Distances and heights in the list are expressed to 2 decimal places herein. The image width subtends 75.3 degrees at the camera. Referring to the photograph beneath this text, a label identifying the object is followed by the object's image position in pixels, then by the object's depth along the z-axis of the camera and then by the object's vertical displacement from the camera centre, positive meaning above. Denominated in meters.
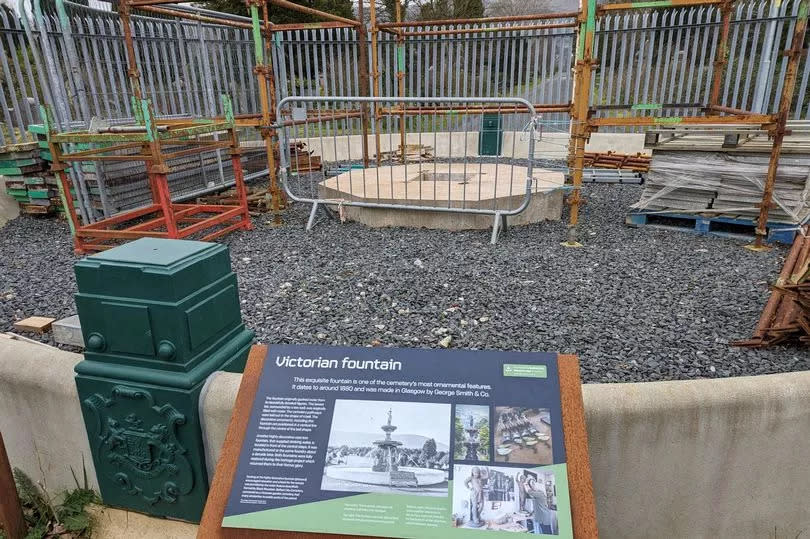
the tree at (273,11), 18.17 +2.86
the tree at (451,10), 22.68 +3.45
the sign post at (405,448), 1.47 -1.01
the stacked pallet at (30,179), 6.41 -0.89
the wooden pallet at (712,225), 5.16 -1.44
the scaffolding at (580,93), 4.70 -0.03
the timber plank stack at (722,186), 5.07 -0.99
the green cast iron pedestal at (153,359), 1.88 -0.93
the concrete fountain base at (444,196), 5.83 -1.13
